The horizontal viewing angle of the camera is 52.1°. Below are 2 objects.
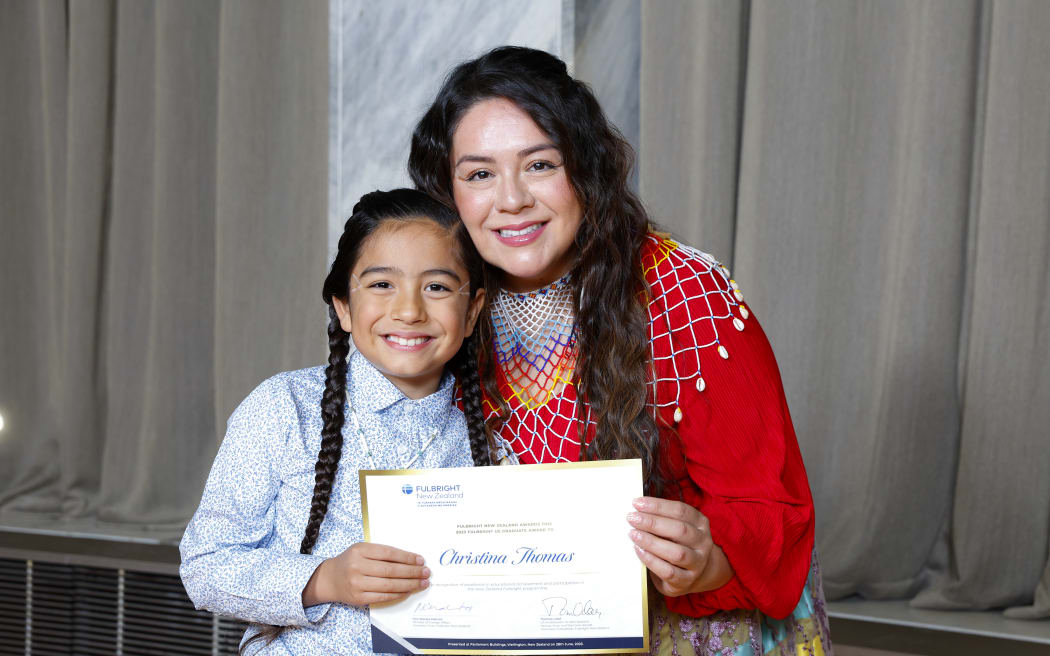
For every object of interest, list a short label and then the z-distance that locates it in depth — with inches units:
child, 52.8
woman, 56.3
